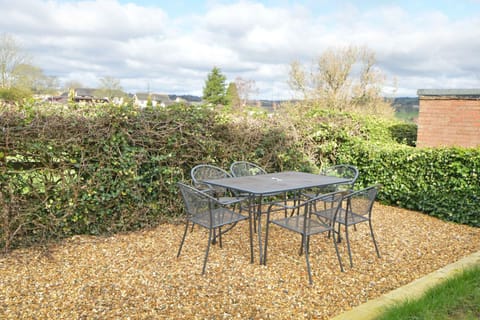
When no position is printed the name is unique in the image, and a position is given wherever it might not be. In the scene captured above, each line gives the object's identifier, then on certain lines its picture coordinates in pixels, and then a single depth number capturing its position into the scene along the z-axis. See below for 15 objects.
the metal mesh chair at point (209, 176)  4.12
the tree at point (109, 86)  28.62
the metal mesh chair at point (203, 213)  3.17
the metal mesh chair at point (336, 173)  4.64
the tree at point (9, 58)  20.91
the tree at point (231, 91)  31.62
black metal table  3.30
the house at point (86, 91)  29.70
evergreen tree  37.59
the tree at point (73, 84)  25.26
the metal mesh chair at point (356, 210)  3.33
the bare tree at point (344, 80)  15.45
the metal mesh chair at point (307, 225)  3.04
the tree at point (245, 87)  28.56
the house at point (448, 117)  6.70
